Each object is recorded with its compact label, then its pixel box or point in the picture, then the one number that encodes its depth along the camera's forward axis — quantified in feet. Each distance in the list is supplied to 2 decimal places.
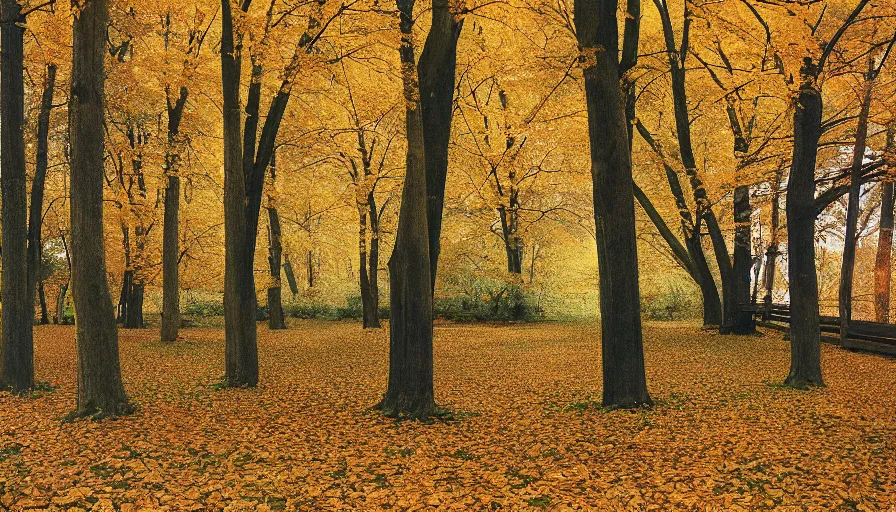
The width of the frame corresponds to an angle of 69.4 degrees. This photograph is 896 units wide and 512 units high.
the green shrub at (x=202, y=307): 96.89
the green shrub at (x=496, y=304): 83.20
